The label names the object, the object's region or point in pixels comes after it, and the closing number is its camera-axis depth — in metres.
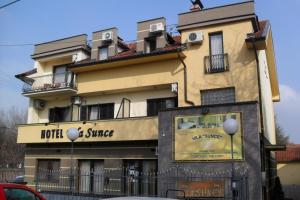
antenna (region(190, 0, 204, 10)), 22.08
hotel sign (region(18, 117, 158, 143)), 19.06
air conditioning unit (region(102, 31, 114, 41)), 22.84
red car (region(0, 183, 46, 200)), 8.05
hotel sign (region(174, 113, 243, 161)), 14.78
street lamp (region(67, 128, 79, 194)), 17.05
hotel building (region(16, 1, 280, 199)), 15.28
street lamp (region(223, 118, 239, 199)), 12.97
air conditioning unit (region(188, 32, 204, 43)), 19.43
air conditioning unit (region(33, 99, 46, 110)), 24.83
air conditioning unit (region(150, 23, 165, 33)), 21.05
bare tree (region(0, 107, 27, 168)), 52.06
